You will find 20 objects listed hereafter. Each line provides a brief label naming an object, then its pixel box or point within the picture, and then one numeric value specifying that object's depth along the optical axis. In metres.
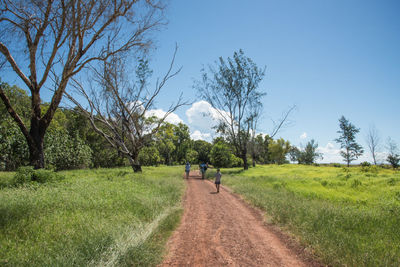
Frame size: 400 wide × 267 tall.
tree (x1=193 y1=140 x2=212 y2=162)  73.56
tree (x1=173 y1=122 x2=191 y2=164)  71.38
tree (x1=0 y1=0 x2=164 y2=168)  9.10
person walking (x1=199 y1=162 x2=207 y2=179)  25.04
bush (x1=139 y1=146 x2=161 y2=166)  43.85
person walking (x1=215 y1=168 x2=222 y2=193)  14.86
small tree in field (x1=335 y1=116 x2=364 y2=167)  55.06
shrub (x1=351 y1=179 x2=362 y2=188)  13.37
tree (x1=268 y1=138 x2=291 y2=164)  70.62
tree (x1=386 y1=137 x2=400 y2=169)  37.97
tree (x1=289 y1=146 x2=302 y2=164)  98.01
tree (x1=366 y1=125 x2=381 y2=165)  45.26
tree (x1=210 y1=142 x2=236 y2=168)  39.72
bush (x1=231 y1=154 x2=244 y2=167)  41.58
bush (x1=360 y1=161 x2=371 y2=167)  23.98
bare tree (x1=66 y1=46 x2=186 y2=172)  19.20
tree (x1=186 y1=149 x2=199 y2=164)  68.10
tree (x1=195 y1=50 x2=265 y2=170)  30.66
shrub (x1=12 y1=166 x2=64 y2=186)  9.76
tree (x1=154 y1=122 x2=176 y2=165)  35.24
